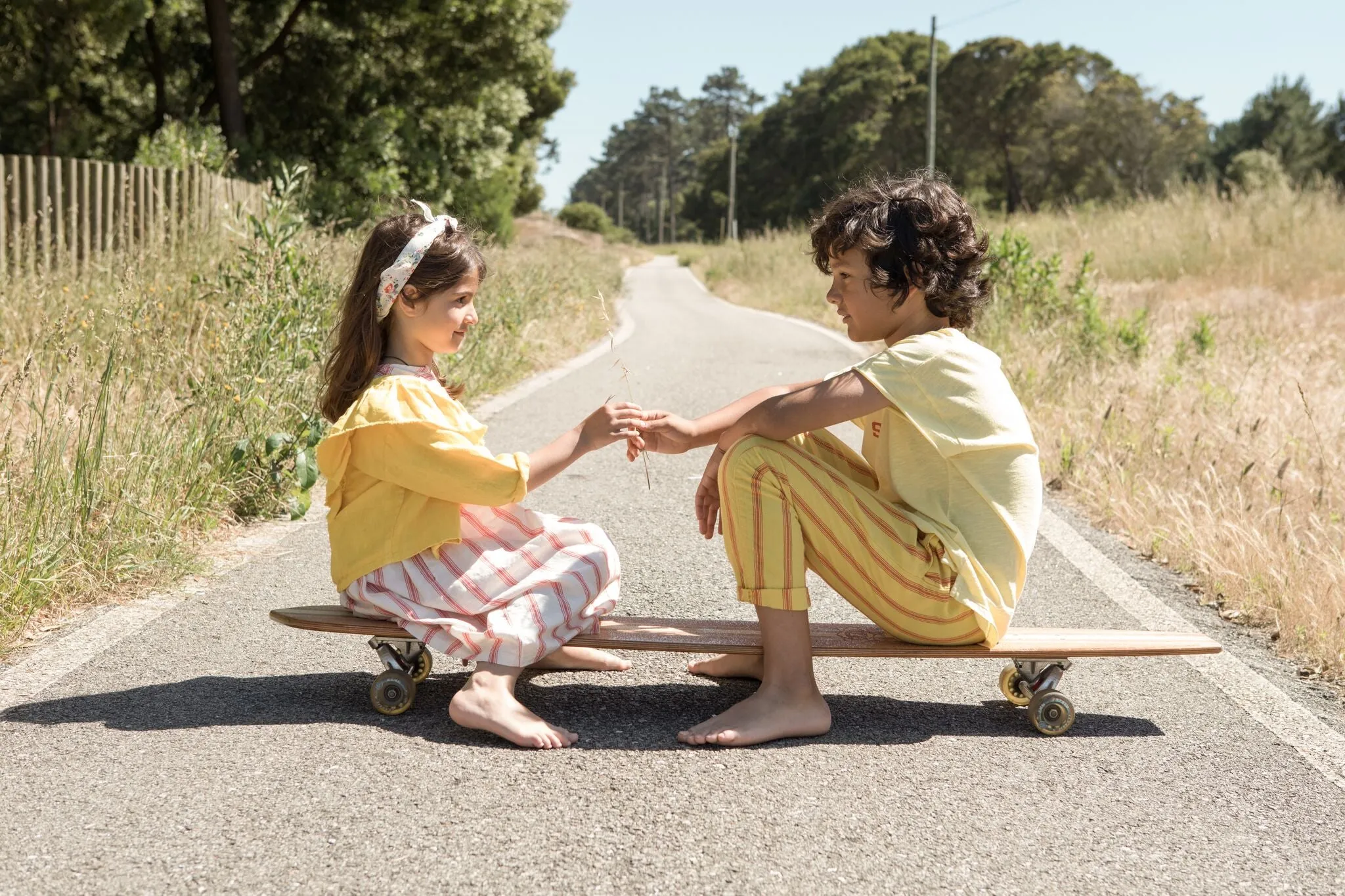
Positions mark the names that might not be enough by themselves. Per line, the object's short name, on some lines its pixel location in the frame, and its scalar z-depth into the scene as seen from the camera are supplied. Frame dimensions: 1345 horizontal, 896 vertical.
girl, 3.23
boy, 3.24
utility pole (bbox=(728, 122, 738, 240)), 65.55
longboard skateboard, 3.35
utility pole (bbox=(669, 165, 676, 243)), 117.31
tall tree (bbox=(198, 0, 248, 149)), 21.64
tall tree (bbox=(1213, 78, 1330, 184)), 62.44
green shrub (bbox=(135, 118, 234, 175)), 17.09
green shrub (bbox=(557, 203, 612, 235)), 79.81
